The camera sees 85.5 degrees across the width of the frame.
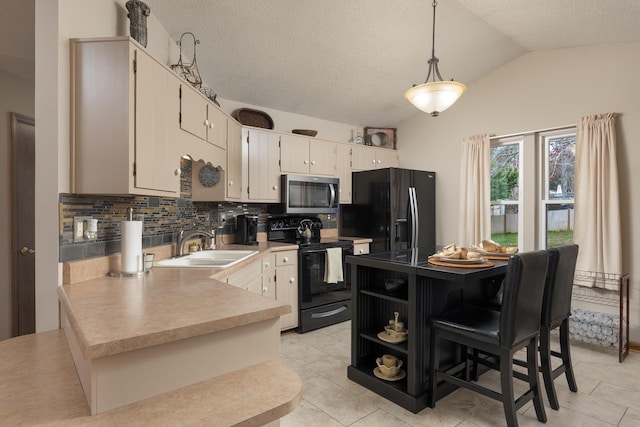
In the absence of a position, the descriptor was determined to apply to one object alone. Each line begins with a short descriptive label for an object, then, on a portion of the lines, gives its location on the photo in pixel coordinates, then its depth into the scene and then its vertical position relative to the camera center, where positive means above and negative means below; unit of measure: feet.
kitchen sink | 7.68 -1.10
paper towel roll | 6.00 -0.56
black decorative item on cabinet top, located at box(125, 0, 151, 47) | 6.13 +3.48
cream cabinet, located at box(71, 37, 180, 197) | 5.34 +1.58
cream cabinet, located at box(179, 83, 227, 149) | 7.16 +2.25
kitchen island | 6.88 -2.04
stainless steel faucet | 8.65 -0.64
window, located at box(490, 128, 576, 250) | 11.52 +0.84
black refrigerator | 13.03 +0.23
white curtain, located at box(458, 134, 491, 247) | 12.74 +0.82
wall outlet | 5.45 -0.21
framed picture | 15.76 +3.53
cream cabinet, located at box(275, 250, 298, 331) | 11.03 -2.19
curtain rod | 11.20 +2.81
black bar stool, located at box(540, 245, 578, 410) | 6.96 -1.81
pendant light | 7.22 +2.54
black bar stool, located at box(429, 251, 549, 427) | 5.89 -2.13
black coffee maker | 11.66 -0.50
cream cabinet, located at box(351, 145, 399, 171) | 14.56 +2.46
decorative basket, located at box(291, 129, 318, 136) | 13.33 +3.17
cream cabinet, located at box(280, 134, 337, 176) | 12.55 +2.22
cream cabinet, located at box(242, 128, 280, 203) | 11.53 +1.66
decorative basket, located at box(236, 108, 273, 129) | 12.12 +3.45
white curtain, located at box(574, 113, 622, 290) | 9.89 +0.25
